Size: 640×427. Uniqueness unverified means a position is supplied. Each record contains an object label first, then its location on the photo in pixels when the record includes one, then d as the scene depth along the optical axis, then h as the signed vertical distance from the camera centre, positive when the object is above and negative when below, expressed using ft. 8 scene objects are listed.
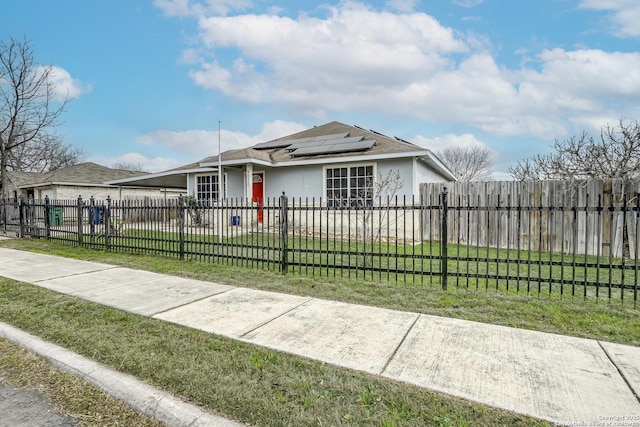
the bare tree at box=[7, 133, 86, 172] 100.27 +14.70
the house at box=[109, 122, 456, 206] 40.93 +3.99
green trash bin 38.78 -2.08
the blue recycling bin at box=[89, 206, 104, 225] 31.43 -1.59
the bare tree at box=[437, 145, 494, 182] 127.75 +12.42
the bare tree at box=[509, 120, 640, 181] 30.89 +3.81
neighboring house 77.61 +3.42
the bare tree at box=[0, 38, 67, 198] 55.11 +17.74
